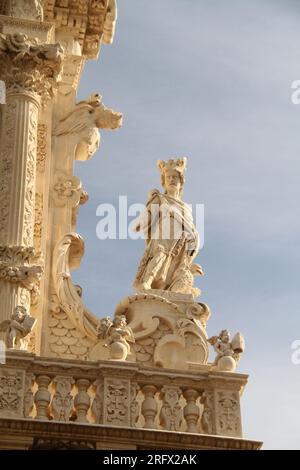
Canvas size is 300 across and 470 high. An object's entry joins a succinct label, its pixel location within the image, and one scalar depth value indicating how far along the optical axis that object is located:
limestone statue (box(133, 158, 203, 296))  17.94
